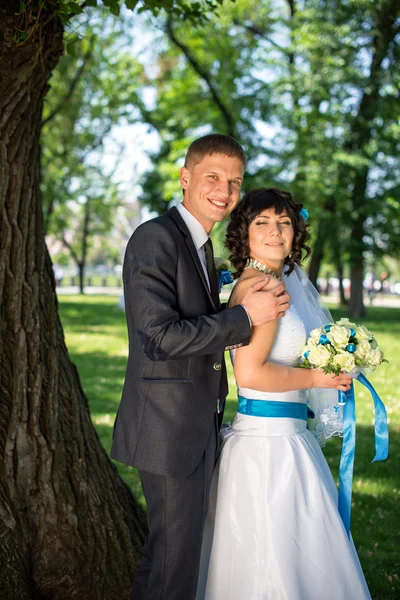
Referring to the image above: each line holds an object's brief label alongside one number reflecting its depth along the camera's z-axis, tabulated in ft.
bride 11.26
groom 10.40
